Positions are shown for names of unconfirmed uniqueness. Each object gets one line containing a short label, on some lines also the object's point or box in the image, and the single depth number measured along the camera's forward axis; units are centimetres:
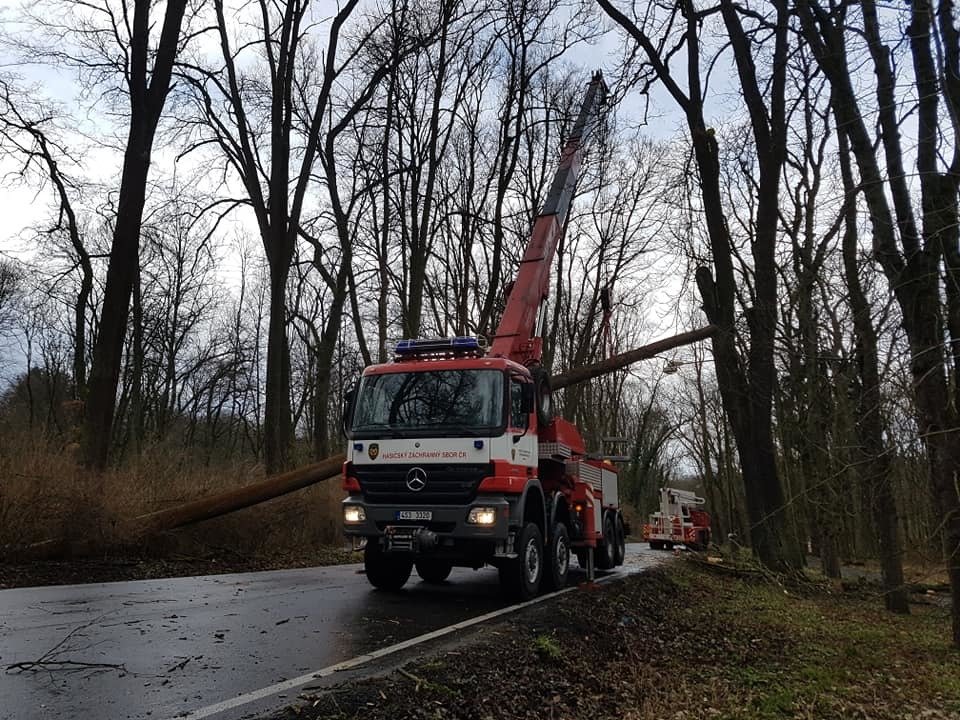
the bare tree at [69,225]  2039
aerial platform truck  3161
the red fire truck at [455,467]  912
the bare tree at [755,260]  1341
